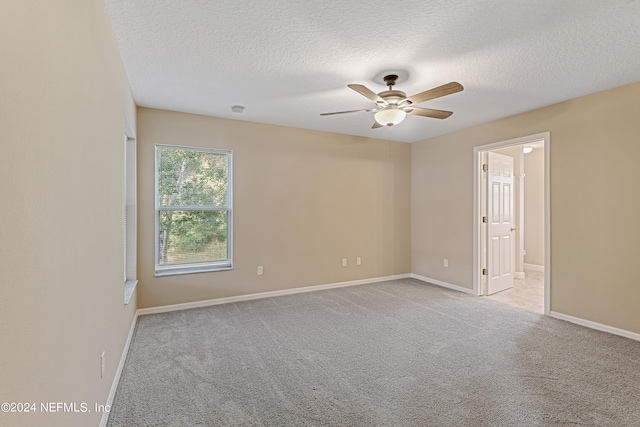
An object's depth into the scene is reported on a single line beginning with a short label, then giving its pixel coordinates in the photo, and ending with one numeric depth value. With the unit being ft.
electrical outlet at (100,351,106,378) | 6.00
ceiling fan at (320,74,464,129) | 8.45
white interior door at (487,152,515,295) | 15.48
